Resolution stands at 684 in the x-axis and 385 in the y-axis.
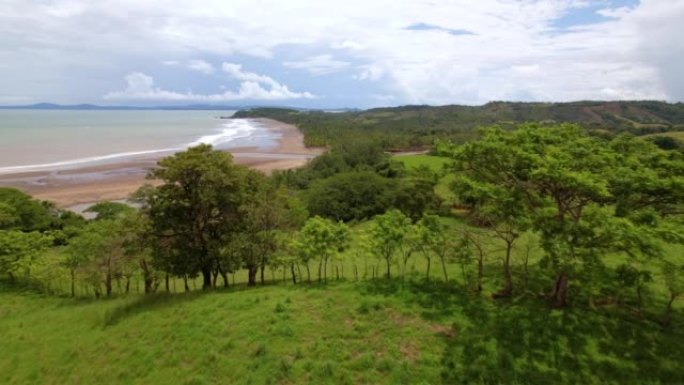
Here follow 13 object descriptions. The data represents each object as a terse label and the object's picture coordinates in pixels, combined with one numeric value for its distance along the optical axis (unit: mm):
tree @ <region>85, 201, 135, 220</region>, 39047
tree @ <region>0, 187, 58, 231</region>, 36781
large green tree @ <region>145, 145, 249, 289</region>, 18328
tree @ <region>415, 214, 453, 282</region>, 16938
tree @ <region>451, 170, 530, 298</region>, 13938
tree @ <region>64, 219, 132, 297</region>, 19484
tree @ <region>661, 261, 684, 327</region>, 12461
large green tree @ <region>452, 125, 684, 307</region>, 11992
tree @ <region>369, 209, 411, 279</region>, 17797
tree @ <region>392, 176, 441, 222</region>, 42188
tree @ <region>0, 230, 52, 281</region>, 22266
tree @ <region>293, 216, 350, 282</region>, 18344
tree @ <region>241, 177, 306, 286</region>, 19188
